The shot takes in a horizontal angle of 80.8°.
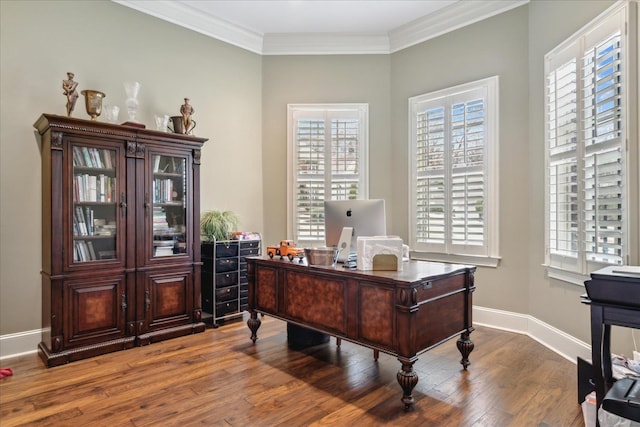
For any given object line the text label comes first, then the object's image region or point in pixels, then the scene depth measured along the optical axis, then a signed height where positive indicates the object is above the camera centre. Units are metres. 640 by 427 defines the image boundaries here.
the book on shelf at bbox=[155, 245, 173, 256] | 3.66 -0.35
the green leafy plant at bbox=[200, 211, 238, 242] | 4.17 -0.12
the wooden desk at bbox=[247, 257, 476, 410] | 2.31 -0.64
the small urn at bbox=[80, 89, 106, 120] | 3.32 +1.02
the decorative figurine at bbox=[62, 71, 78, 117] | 3.18 +1.06
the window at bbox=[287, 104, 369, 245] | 4.95 +0.71
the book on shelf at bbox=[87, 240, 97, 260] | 3.27 -0.31
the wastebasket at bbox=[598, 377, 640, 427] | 1.43 -0.73
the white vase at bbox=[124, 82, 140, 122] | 3.65 +1.15
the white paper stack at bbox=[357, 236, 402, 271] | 2.69 -0.25
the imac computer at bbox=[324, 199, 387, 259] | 3.10 -0.04
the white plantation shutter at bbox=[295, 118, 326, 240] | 4.98 +0.52
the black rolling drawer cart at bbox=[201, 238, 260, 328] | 4.04 -0.71
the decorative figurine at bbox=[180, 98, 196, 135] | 4.00 +1.07
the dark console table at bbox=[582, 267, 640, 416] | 1.82 -0.49
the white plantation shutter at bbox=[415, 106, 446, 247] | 4.42 +0.44
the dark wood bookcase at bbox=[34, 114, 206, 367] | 3.08 -0.20
